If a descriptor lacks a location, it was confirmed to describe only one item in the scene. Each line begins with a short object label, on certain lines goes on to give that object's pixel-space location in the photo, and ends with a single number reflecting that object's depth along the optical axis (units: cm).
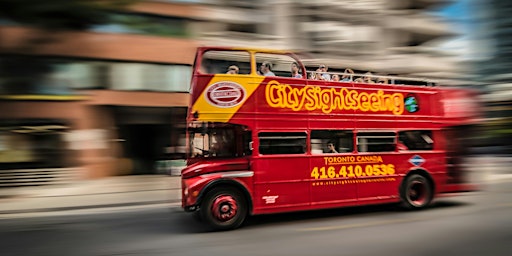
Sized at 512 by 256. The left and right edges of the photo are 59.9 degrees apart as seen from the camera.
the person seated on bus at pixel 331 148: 928
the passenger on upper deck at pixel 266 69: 881
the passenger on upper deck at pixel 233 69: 863
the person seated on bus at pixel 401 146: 1001
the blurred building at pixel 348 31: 2425
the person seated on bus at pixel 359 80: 992
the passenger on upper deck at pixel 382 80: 1029
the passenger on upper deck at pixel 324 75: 947
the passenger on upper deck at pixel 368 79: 990
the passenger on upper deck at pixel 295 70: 908
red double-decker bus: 830
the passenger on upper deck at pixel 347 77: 963
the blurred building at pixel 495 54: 4169
